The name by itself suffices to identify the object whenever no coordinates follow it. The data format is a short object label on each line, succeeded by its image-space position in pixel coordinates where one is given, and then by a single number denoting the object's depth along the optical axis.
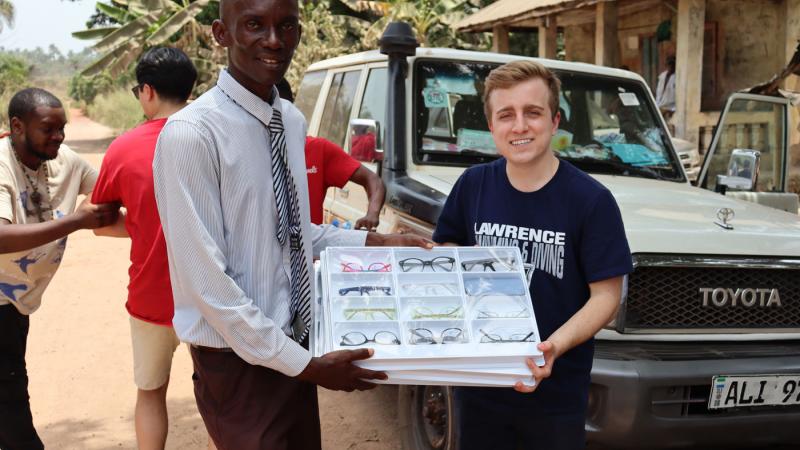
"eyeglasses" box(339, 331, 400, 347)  1.89
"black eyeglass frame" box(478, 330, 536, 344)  1.96
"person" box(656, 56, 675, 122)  12.38
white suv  3.04
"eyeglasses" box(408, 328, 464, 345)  1.94
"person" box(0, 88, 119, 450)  3.04
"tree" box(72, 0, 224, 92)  22.58
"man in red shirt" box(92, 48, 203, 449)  2.87
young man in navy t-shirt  2.14
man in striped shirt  1.80
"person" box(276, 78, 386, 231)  3.86
